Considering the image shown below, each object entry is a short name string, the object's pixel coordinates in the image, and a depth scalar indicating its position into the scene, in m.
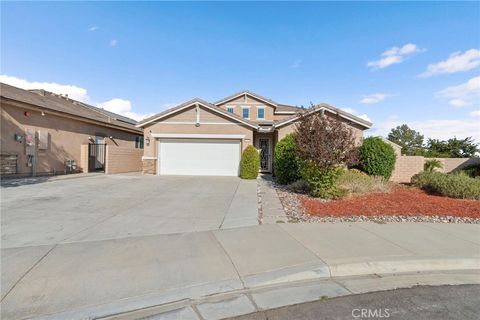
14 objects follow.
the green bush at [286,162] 12.31
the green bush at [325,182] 8.88
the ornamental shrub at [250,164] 15.16
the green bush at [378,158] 12.68
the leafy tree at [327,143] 8.73
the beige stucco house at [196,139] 16.45
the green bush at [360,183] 10.03
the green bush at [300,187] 10.55
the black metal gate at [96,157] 18.14
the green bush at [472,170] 13.09
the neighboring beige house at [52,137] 12.56
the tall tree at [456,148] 23.08
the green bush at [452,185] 9.16
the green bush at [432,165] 14.49
